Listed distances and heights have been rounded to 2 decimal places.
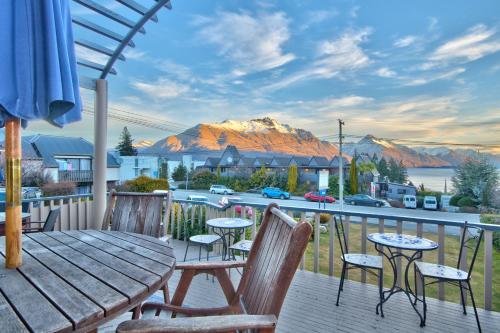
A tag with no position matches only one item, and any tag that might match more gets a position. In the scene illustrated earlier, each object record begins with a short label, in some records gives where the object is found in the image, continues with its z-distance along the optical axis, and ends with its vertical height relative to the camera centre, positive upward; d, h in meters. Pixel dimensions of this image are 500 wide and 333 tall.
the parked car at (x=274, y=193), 23.97 -2.46
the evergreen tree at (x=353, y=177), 24.26 -1.13
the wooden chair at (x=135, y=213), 2.73 -0.48
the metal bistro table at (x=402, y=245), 2.50 -0.74
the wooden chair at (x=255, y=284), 1.01 -0.57
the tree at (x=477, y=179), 19.68 -1.11
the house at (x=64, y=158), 15.02 +0.36
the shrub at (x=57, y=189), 12.96 -1.16
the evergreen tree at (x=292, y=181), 25.94 -1.55
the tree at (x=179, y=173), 29.27 -0.91
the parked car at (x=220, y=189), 25.11 -2.27
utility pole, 20.92 +2.12
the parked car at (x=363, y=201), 21.91 -2.90
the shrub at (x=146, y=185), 11.14 -0.81
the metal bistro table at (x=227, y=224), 3.61 -0.79
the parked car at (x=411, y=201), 22.25 -2.94
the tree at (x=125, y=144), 33.51 +2.42
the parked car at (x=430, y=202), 21.16 -2.87
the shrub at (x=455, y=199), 20.92 -2.62
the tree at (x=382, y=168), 26.41 -0.38
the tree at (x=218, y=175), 28.83 -1.12
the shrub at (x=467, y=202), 19.92 -2.72
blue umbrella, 1.21 +0.39
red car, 23.03 -2.77
